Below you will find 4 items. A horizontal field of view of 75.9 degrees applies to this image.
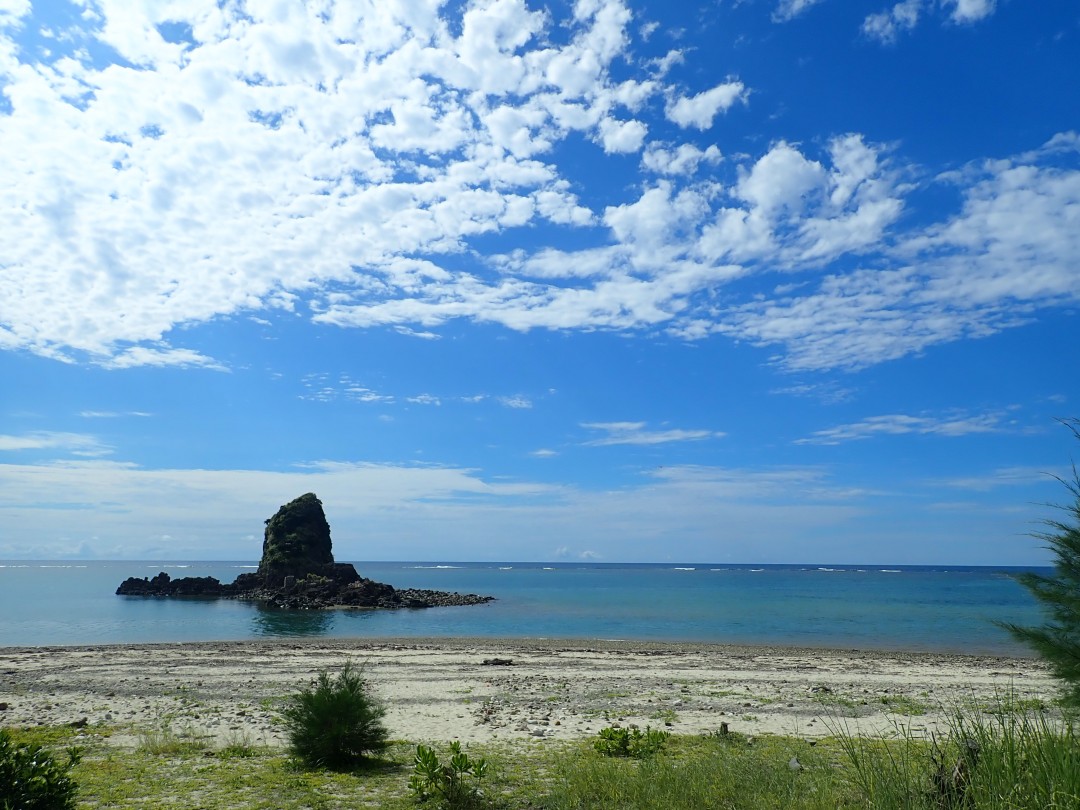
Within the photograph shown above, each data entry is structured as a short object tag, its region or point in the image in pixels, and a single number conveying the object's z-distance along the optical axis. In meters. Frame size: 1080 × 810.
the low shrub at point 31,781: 6.62
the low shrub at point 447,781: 8.88
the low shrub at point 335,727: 11.51
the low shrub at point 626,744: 11.57
